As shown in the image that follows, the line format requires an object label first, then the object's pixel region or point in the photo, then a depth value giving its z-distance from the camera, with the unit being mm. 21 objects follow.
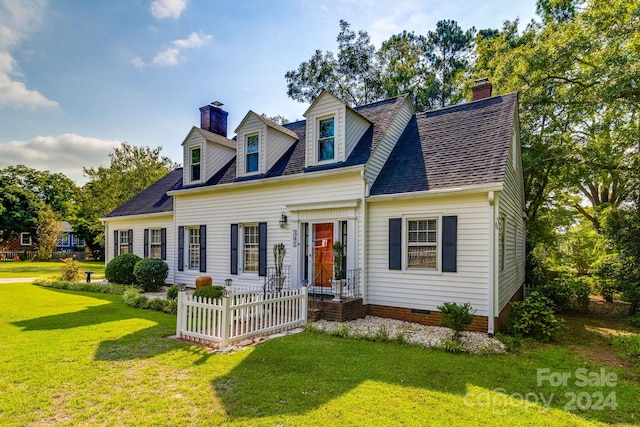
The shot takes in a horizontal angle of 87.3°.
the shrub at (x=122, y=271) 14578
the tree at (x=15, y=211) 35594
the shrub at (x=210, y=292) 9273
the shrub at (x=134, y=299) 10625
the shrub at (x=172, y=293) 11259
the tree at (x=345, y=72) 23922
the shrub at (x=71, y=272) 16730
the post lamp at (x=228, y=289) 7210
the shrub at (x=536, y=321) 7570
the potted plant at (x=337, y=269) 8748
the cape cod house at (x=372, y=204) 8211
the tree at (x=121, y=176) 29375
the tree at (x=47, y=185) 46500
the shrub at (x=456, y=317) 6730
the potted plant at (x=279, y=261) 10664
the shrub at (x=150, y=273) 13484
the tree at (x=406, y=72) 23438
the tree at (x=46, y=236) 33119
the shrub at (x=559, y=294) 11797
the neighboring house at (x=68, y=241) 41531
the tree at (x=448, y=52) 24391
